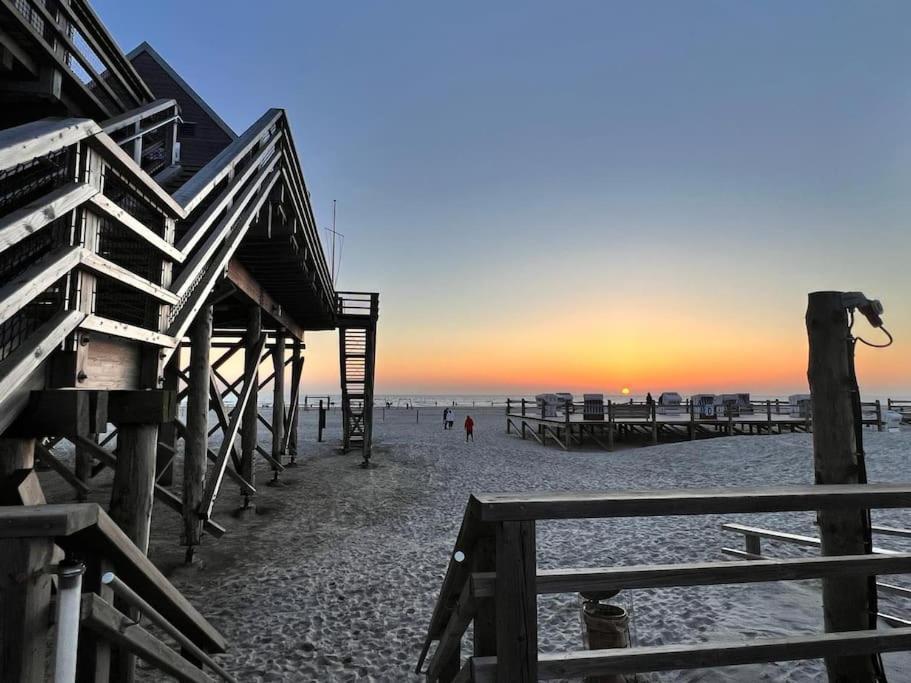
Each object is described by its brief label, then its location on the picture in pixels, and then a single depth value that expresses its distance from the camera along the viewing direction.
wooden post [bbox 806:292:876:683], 2.59
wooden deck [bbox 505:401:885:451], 22.03
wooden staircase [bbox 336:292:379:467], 16.22
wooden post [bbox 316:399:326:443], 21.86
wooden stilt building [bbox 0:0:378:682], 1.60
